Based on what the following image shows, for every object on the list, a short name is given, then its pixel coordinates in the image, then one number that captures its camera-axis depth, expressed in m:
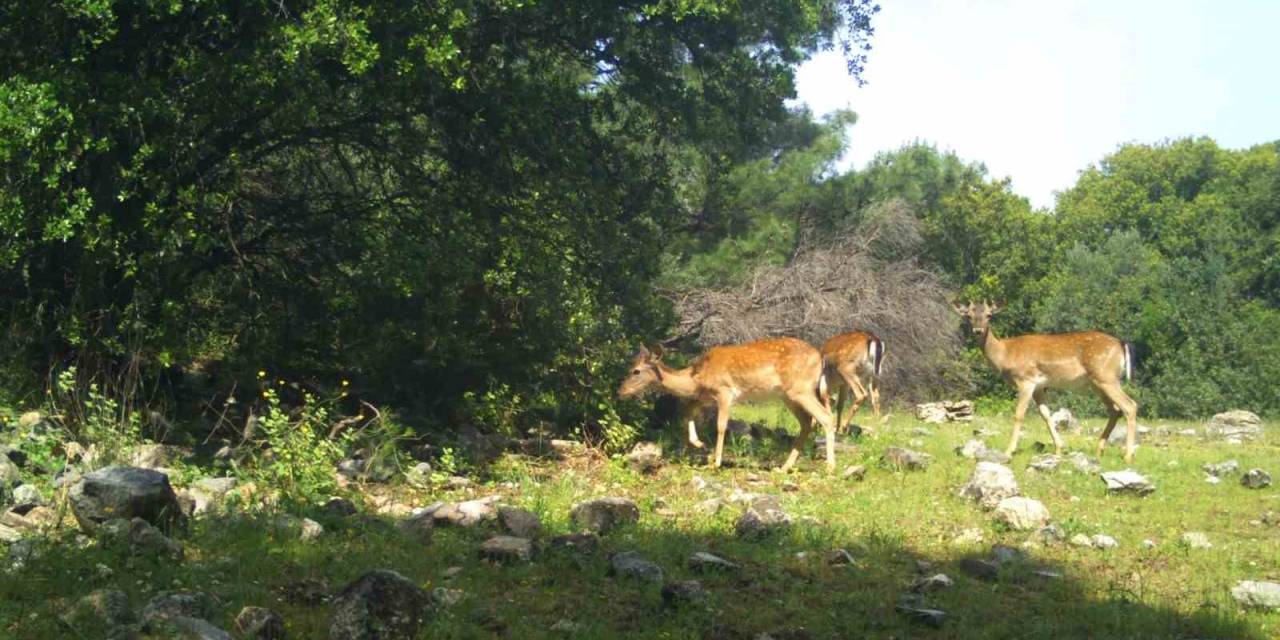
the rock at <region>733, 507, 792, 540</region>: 10.50
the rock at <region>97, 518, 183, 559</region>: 8.38
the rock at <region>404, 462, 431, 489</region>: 12.43
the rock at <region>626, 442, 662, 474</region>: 14.38
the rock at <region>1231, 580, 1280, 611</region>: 8.78
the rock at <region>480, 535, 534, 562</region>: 9.13
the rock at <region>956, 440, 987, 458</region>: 16.05
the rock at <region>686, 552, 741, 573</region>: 9.26
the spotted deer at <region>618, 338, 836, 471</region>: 15.85
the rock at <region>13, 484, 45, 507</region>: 9.48
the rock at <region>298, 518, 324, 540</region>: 9.39
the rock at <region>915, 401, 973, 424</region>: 23.72
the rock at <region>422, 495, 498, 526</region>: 10.27
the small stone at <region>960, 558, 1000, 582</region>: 9.53
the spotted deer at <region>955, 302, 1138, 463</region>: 17.75
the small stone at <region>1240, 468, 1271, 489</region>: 14.02
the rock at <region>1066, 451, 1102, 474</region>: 14.70
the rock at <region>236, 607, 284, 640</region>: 7.09
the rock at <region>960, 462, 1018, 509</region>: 12.23
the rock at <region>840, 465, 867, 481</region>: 14.10
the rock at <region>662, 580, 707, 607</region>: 8.24
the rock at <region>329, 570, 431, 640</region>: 7.14
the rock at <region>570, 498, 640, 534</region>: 10.65
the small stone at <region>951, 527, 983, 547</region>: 10.70
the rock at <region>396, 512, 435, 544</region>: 9.80
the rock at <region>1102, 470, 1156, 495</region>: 13.34
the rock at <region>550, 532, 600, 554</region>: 9.41
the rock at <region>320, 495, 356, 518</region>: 10.08
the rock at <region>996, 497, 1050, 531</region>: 11.25
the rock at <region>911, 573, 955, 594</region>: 9.00
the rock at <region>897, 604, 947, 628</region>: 8.21
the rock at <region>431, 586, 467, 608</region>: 7.82
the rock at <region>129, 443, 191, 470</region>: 11.33
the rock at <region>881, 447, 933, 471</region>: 14.57
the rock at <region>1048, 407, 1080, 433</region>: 22.28
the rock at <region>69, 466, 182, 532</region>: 8.68
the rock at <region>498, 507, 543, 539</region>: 10.05
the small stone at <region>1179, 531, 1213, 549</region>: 10.83
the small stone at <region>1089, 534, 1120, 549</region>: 10.68
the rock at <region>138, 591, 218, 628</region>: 7.11
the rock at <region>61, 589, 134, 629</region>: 7.10
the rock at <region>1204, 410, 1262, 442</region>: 20.75
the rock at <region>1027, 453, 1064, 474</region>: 14.79
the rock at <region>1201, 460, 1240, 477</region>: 14.88
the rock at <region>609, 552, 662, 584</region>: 8.84
